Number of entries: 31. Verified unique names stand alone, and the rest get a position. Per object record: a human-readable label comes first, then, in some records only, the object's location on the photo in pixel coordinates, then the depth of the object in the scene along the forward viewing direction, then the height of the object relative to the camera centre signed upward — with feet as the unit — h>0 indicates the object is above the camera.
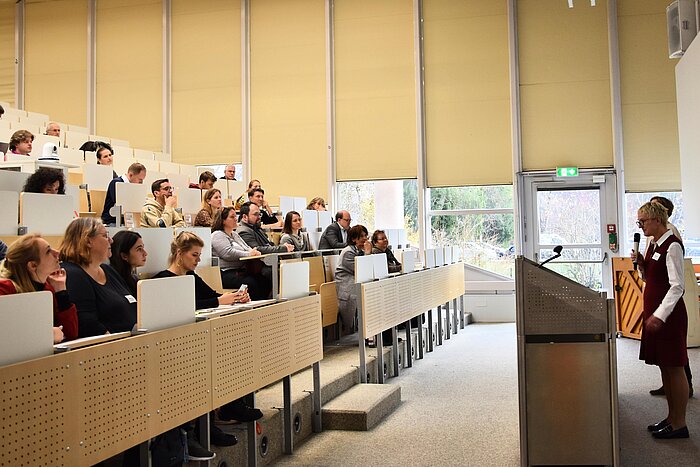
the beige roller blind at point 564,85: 32.45 +7.81
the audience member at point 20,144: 20.92 +3.56
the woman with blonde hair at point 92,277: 10.02 -0.19
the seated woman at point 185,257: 12.42 +0.09
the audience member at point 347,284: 20.95 -0.74
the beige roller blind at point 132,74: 37.60 +10.02
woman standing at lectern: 13.05 -1.19
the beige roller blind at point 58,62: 38.40 +10.98
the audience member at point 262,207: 24.58 +1.90
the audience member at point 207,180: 25.05 +2.86
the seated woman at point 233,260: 18.86 +0.03
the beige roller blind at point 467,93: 33.50 +7.76
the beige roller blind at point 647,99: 31.65 +6.86
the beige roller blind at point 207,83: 36.73 +9.23
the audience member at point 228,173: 30.78 +3.78
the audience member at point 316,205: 29.12 +2.22
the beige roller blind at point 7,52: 39.22 +11.78
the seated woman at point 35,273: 8.54 -0.10
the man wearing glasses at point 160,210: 19.13 +1.44
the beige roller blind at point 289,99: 35.63 +8.12
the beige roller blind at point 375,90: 34.58 +8.24
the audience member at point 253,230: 21.53 +0.93
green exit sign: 32.42 +3.76
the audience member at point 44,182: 14.94 +1.74
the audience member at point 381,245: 23.27 +0.43
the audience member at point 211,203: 21.63 +1.79
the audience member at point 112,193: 19.75 +1.96
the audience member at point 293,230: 23.54 +1.01
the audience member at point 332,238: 25.62 +0.76
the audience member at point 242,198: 26.19 +2.45
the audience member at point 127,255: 11.59 +0.13
